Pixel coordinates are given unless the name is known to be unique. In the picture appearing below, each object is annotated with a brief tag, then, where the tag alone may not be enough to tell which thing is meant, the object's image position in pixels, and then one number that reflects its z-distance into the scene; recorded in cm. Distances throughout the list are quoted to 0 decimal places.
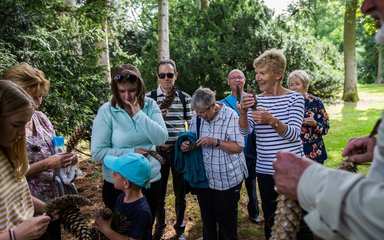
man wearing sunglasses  458
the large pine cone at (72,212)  209
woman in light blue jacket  321
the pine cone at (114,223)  241
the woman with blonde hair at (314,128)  425
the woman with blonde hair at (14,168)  194
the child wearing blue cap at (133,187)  260
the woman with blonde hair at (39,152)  277
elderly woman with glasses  357
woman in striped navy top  332
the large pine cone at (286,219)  143
